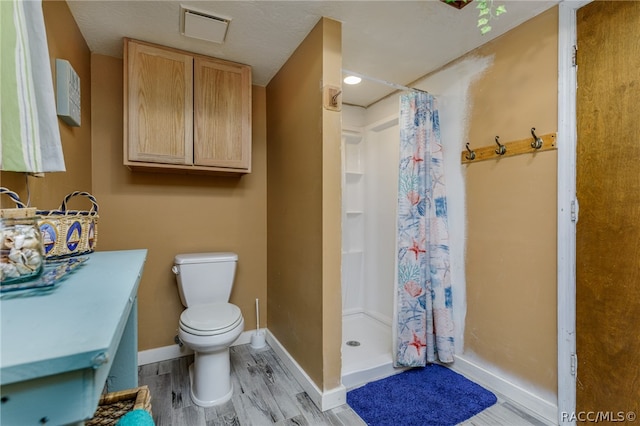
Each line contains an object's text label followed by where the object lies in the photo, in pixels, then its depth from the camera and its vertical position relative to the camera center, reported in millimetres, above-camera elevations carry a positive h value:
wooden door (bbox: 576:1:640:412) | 1244 +10
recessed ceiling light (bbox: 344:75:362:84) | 2240 +1034
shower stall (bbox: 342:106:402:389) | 2709 -125
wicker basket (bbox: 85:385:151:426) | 962 -679
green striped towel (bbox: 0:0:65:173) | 797 +358
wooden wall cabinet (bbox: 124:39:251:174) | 1821 +675
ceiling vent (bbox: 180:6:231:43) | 1596 +1085
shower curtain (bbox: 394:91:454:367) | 1956 -229
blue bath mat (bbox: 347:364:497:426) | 1521 -1085
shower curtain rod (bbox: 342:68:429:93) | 1823 +861
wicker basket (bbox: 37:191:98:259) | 904 -71
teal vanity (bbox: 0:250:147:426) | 363 -184
